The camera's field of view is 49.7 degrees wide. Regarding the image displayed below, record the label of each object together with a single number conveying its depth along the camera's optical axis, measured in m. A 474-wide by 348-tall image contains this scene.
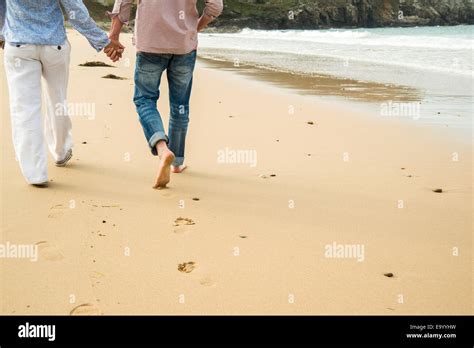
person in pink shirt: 3.68
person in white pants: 3.57
